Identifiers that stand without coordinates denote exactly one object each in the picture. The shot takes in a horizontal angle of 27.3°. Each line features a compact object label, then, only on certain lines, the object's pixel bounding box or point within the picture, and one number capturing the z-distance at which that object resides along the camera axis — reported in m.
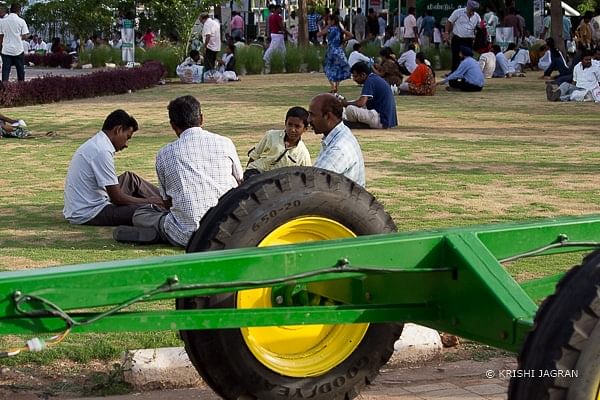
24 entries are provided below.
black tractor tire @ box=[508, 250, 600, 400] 3.23
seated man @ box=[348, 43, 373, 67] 23.52
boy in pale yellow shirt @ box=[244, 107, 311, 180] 8.94
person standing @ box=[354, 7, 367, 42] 41.53
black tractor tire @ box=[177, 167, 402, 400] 4.14
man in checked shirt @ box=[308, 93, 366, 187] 7.61
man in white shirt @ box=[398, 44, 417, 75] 26.22
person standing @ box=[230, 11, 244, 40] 39.49
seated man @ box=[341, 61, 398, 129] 15.43
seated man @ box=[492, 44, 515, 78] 27.80
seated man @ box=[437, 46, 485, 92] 22.61
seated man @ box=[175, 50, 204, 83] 27.41
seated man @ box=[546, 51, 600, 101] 19.73
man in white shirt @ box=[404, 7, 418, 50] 33.12
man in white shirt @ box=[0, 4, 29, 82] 23.28
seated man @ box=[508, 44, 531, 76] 28.81
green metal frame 3.43
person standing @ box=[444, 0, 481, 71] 27.42
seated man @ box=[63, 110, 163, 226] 9.18
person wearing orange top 21.67
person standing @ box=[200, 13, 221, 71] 27.81
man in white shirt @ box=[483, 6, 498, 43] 35.72
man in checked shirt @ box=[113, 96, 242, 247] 7.91
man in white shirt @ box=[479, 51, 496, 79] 26.81
